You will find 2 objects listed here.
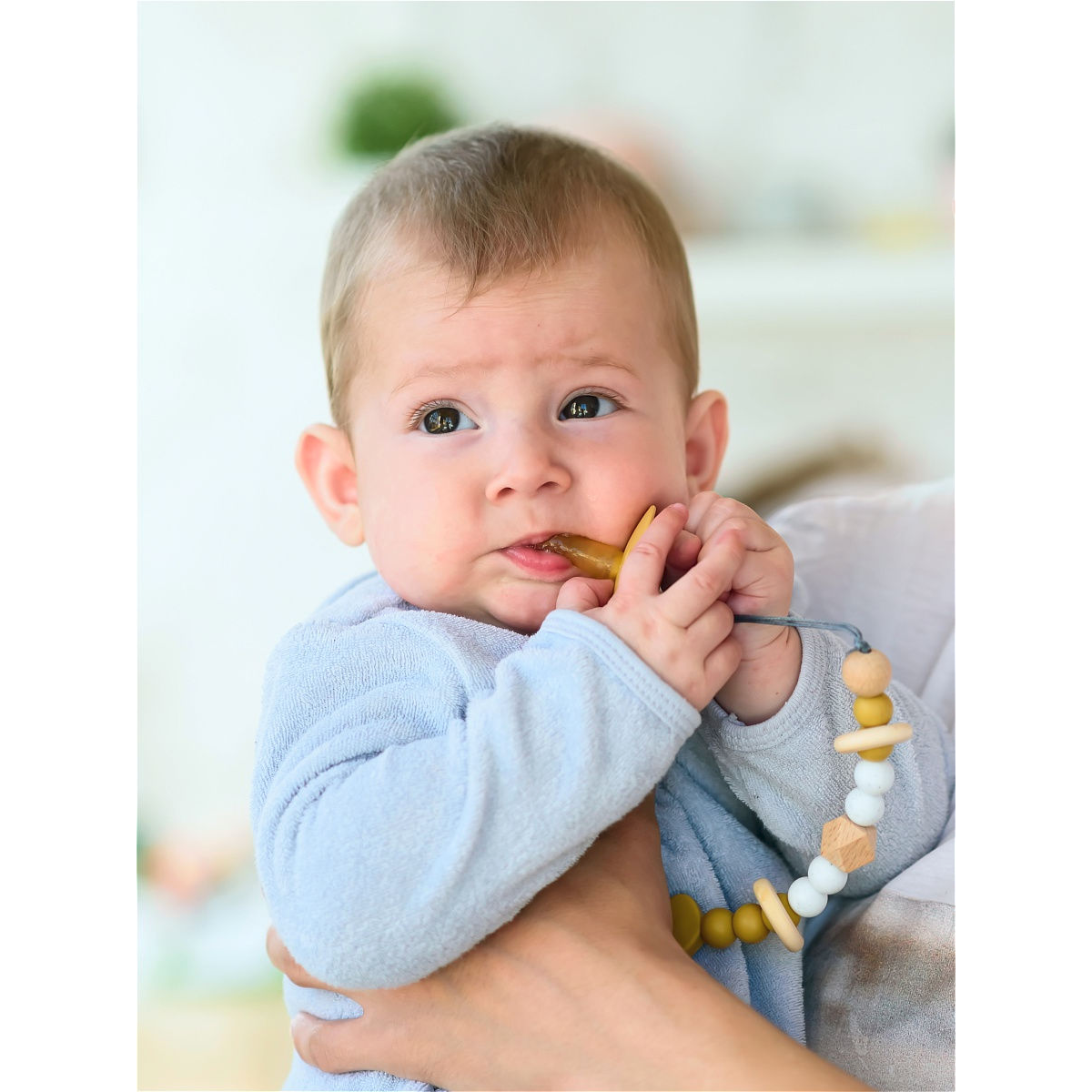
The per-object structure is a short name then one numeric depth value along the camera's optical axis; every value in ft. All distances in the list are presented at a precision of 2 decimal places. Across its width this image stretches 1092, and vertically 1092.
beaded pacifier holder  3.16
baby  3.10
